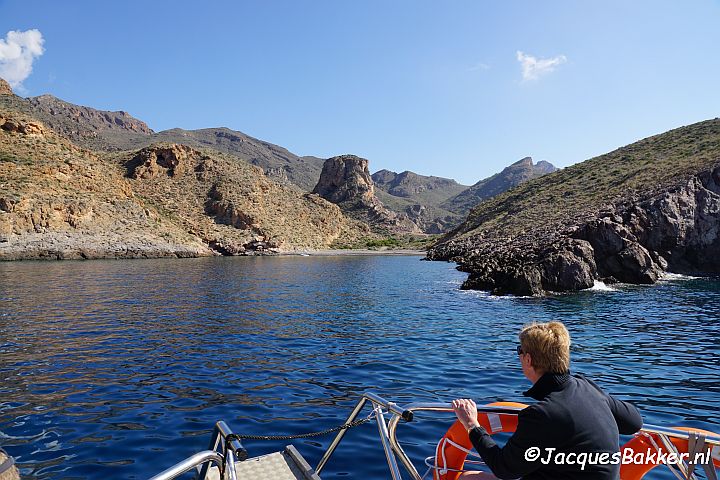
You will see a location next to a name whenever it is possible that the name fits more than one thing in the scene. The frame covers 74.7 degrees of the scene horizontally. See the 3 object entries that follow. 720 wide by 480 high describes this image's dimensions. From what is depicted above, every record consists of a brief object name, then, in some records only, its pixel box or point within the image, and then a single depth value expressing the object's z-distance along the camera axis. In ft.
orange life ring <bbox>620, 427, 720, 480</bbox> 14.58
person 10.95
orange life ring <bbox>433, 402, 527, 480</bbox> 15.37
